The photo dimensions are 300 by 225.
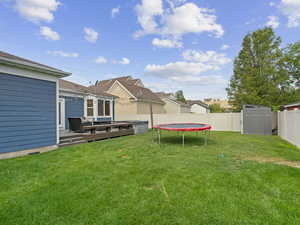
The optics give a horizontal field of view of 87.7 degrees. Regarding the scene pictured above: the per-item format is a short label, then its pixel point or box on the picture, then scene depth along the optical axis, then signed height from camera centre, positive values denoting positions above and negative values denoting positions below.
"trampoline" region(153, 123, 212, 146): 6.49 -0.67
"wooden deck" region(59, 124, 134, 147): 7.10 -1.12
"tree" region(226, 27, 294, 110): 14.71 +3.87
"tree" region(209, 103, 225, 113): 42.19 +1.40
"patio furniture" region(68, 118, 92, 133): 8.17 -0.60
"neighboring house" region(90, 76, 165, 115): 17.58 +1.72
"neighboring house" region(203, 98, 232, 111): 67.70 +5.66
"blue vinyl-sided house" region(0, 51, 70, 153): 4.98 +0.32
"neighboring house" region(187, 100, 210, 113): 42.38 +1.62
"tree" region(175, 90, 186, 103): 45.80 +5.45
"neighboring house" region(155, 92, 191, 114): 25.27 +1.17
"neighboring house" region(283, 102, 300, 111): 8.93 +0.39
